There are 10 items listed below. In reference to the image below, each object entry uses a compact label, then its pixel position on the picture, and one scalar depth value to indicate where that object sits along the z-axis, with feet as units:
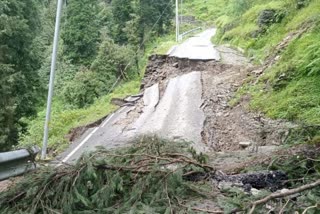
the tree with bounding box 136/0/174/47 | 144.25
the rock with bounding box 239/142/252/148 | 28.52
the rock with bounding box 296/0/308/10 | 55.29
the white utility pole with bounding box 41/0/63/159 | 31.81
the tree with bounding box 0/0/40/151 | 65.41
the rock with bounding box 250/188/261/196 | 15.12
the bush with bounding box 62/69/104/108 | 79.92
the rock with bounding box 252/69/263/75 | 45.55
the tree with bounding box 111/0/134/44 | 147.95
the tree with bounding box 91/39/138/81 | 98.12
